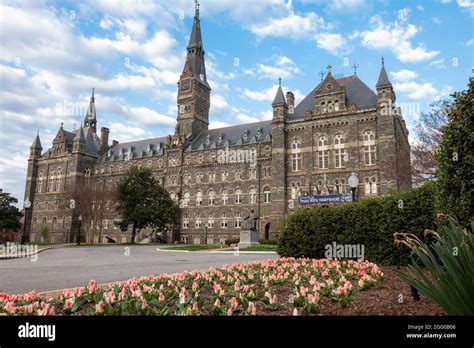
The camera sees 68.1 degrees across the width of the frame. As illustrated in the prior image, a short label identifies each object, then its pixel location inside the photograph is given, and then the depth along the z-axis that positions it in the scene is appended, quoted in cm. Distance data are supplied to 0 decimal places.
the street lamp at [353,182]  1459
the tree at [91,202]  4941
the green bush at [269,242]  3829
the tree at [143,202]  4669
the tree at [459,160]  599
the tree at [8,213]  5294
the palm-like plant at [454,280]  275
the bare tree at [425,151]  3048
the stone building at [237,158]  4034
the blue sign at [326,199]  2816
